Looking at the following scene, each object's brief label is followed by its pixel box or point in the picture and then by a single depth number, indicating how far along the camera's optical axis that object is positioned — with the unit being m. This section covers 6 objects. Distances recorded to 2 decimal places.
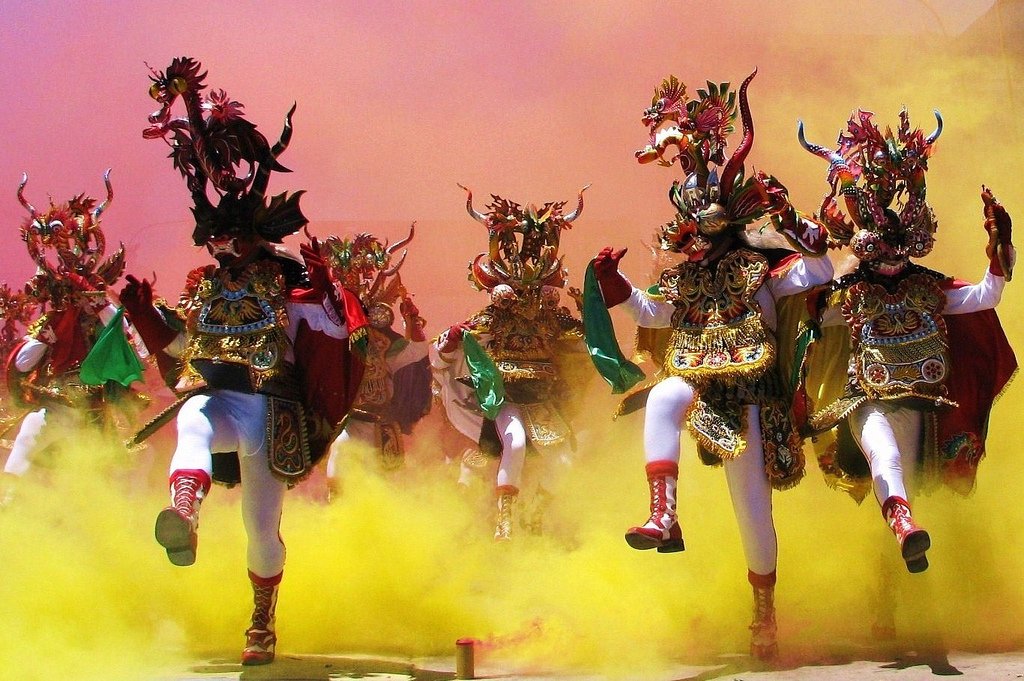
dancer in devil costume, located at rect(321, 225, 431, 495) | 7.76
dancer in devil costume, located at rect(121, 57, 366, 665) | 4.89
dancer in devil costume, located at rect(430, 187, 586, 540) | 6.89
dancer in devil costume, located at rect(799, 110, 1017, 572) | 4.70
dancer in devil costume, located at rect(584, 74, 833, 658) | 4.68
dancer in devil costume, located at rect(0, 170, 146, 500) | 6.96
